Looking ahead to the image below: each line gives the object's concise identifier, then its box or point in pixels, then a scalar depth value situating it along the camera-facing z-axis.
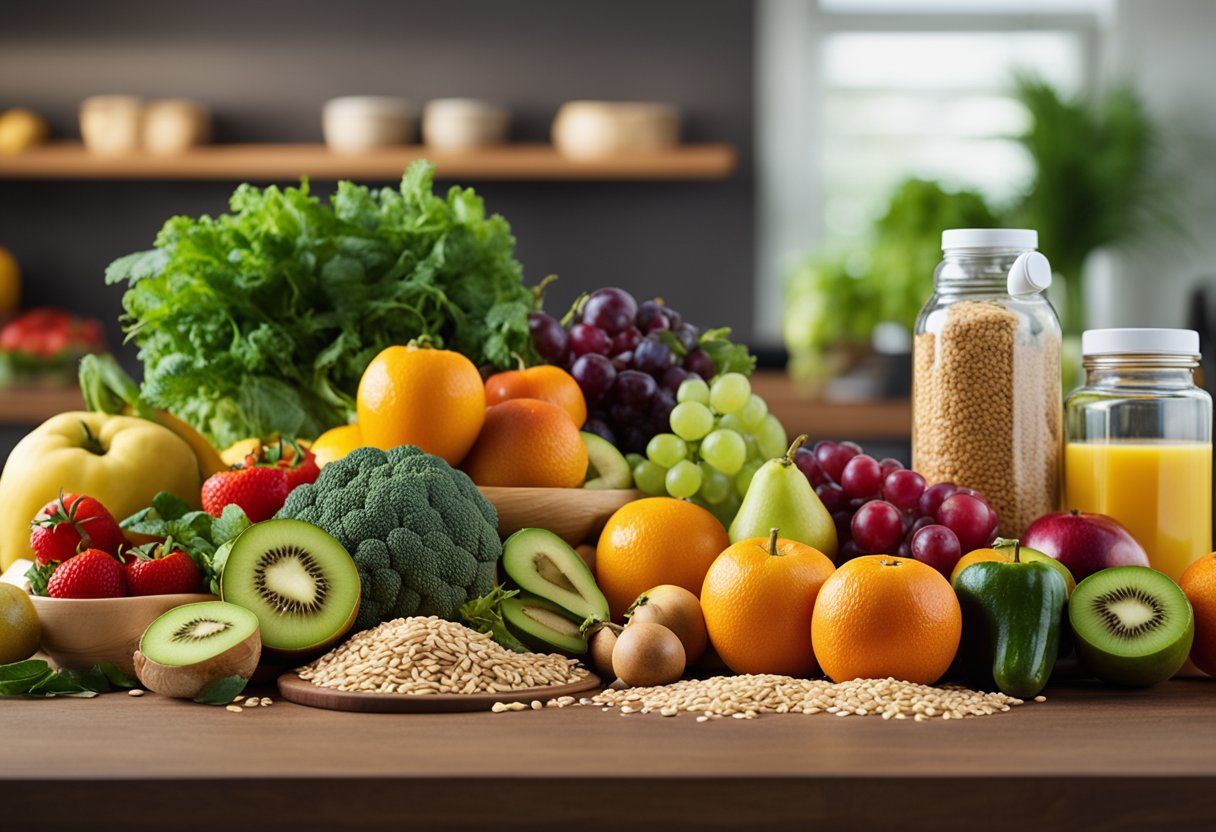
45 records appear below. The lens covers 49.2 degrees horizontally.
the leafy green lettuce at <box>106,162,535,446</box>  1.38
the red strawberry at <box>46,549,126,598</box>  1.03
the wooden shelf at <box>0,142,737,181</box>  4.10
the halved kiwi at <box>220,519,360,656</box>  1.01
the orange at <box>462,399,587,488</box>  1.21
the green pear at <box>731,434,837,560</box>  1.14
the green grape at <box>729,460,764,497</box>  1.32
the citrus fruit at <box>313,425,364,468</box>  1.26
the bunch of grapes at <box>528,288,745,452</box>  1.39
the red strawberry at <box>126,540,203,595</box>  1.05
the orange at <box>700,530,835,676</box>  1.02
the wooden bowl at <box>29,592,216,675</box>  1.01
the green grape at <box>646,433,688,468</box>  1.29
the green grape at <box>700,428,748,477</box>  1.29
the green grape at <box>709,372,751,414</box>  1.34
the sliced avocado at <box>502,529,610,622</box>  1.11
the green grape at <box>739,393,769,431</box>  1.36
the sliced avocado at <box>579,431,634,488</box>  1.29
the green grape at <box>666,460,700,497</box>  1.26
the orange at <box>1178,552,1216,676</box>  1.05
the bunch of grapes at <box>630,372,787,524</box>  1.29
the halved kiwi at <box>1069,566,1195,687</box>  1.00
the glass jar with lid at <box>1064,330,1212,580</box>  1.19
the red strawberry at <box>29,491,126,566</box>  1.09
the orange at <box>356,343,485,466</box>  1.20
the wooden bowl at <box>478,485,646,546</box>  1.19
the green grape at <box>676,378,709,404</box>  1.35
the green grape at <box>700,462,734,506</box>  1.32
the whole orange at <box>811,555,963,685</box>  0.98
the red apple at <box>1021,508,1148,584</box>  1.10
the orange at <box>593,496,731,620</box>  1.14
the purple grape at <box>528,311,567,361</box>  1.43
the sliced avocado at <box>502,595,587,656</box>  1.08
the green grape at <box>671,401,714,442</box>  1.31
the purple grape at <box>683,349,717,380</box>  1.46
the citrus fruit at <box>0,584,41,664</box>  1.00
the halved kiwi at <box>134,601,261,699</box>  0.95
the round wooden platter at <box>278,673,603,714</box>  0.93
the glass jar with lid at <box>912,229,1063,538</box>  1.23
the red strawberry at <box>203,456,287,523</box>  1.15
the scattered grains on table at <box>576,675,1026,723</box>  0.93
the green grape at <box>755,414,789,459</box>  1.38
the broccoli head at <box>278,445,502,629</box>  1.06
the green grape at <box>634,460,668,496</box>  1.30
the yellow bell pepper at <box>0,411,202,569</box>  1.25
